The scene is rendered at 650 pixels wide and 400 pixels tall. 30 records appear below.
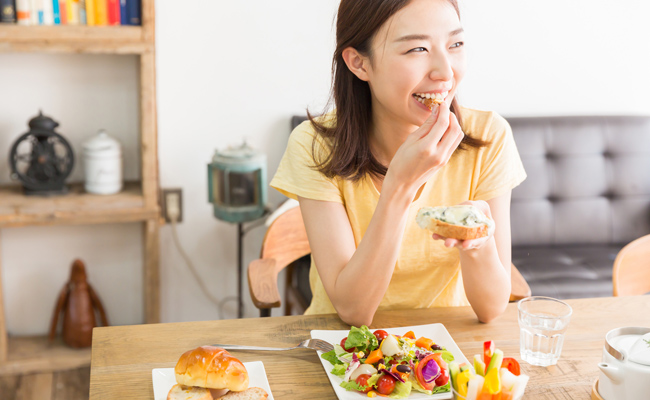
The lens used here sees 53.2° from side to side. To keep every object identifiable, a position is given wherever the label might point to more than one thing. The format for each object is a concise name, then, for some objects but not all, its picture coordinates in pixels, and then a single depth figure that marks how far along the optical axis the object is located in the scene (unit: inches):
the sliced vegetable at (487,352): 36.5
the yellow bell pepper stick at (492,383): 34.8
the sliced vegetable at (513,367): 36.9
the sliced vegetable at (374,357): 40.0
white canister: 97.0
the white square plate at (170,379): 38.6
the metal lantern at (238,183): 98.1
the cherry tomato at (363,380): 38.8
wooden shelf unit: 89.1
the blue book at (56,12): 89.9
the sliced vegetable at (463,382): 35.2
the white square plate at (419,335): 41.5
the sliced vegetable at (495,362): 35.2
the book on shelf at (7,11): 88.5
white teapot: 33.6
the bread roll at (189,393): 36.9
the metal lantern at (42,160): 93.0
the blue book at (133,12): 91.5
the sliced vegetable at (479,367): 35.9
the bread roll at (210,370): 37.3
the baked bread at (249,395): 37.8
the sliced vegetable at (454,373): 35.5
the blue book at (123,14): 91.4
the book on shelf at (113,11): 91.0
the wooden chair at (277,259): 62.9
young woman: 49.1
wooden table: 40.3
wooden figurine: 101.1
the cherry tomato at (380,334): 42.4
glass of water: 43.2
